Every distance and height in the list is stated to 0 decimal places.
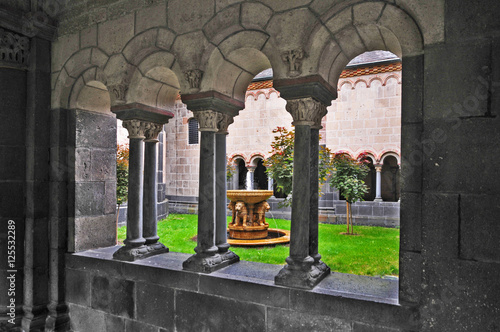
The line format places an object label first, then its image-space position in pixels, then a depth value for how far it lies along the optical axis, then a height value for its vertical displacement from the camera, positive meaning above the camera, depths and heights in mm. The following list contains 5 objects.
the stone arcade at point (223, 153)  1727 +96
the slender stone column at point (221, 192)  2715 -203
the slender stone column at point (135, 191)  2900 -217
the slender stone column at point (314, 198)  2355 -210
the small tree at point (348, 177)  7551 -200
